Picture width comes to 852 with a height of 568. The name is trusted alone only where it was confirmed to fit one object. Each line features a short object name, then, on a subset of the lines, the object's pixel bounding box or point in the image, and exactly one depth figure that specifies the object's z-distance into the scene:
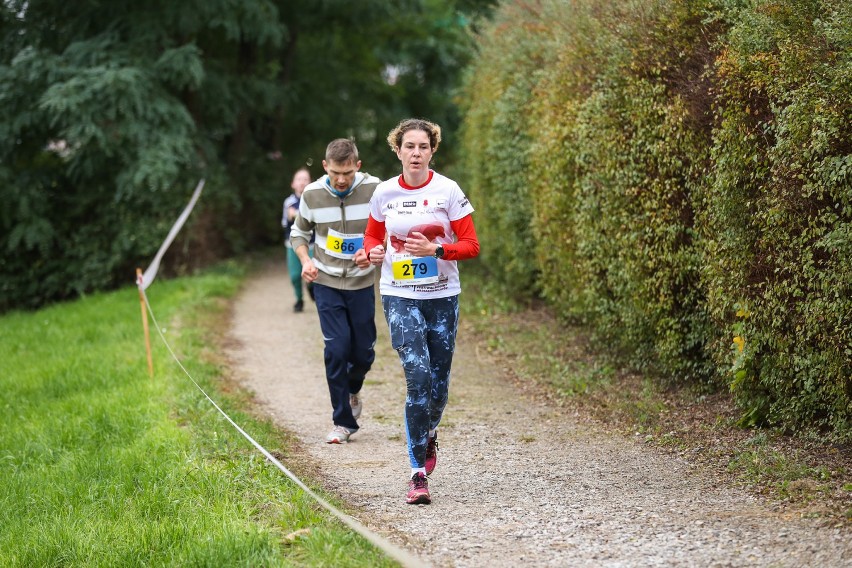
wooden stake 18.83
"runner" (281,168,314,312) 25.73
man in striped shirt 14.61
